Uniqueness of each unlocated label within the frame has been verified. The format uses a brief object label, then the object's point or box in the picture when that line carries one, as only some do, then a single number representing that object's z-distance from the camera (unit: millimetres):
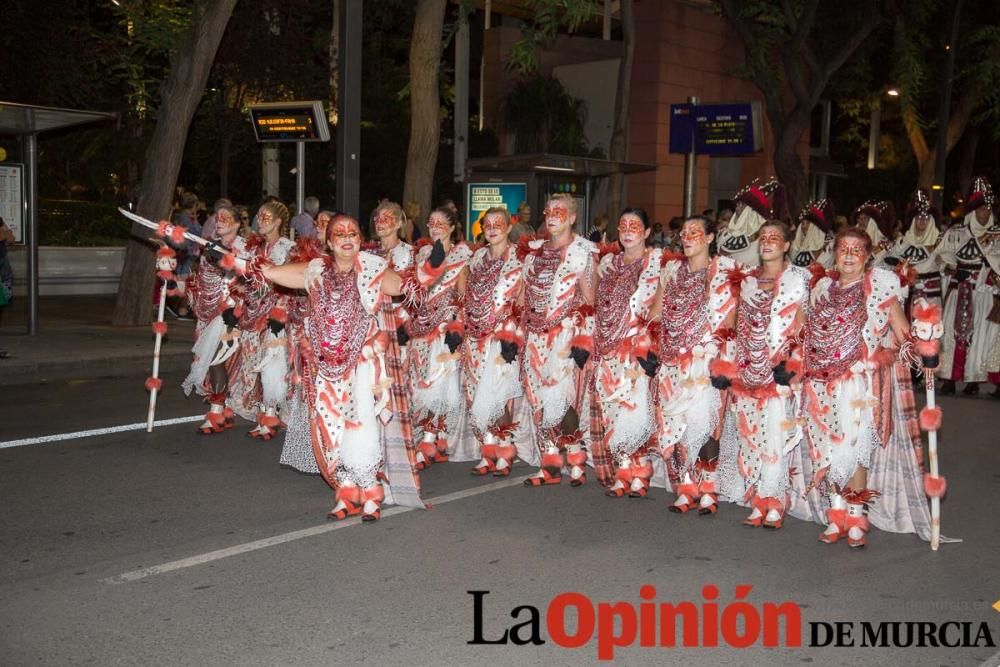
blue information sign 22703
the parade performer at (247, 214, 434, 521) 6621
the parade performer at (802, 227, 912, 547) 6445
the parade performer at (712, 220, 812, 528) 6629
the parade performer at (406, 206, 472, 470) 8094
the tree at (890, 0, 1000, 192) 26250
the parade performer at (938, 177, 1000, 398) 12289
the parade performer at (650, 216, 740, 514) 6992
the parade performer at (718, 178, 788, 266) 8375
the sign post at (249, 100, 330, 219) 15016
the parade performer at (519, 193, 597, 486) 7629
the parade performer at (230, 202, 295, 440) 8641
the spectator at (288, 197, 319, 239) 16094
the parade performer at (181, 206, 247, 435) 9023
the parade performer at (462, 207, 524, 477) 7848
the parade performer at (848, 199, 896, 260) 12297
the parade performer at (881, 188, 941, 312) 12539
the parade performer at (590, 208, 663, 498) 7305
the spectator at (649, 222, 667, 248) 19028
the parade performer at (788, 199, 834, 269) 12586
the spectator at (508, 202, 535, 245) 16297
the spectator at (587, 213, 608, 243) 16250
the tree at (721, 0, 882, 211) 24438
